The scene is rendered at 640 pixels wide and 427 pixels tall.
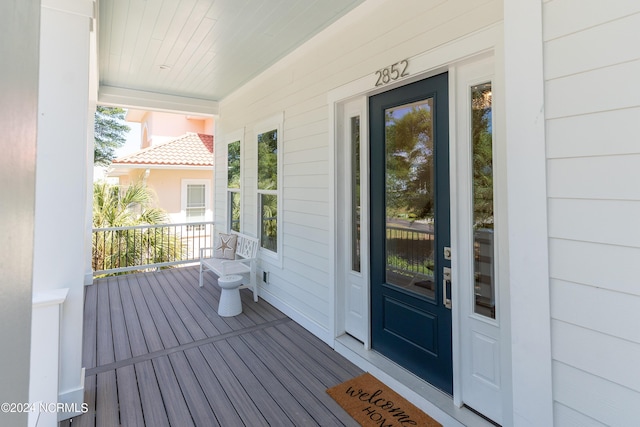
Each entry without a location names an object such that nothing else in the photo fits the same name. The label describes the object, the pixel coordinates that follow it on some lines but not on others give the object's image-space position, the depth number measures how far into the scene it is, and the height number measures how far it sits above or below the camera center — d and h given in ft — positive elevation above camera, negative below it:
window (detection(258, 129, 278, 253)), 13.47 +1.48
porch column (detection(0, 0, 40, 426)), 1.30 +0.14
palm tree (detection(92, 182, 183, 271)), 18.69 -0.87
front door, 7.02 -0.15
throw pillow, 15.60 -1.29
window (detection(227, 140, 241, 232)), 17.20 +2.06
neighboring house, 28.04 +4.66
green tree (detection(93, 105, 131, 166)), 40.18 +11.62
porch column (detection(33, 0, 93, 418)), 6.70 +1.14
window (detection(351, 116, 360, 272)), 9.55 +0.91
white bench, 13.57 -1.91
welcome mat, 6.66 -4.15
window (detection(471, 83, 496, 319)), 6.21 +0.41
